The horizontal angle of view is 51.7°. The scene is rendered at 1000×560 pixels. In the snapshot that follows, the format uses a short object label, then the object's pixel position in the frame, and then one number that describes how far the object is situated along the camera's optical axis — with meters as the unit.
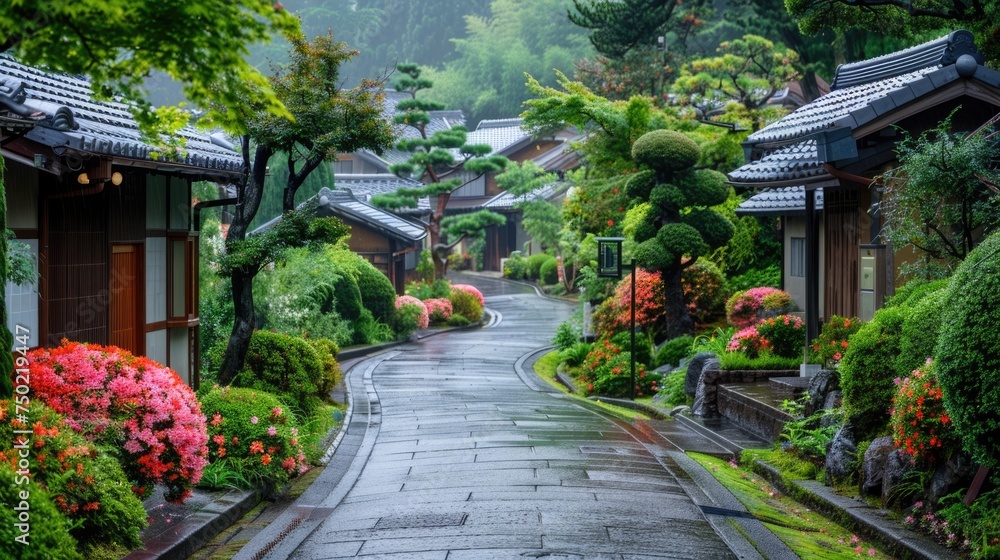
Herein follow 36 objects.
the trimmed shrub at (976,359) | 8.12
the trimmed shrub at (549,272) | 58.06
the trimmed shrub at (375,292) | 35.25
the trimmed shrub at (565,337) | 31.14
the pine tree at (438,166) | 42.44
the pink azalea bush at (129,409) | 9.04
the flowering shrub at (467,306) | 43.72
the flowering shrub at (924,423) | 9.31
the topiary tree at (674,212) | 22.75
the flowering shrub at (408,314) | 36.00
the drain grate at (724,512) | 10.62
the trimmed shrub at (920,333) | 10.39
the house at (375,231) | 41.18
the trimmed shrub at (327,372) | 19.02
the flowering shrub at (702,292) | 26.23
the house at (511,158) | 63.75
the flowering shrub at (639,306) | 26.14
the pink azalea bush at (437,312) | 42.47
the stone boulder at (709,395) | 17.84
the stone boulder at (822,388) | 13.28
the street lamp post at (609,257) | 22.97
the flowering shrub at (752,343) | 18.41
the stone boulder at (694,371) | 19.27
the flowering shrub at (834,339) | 14.58
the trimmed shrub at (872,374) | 11.21
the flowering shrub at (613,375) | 22.42
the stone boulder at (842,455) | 11.25
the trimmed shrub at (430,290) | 44.62
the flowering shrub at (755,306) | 22.98
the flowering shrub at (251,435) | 11.49
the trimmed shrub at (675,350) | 23.17
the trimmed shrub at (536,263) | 60.68
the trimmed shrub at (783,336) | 18.56
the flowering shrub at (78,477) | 7.54
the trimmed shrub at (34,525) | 6.50
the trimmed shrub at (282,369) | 16.45
